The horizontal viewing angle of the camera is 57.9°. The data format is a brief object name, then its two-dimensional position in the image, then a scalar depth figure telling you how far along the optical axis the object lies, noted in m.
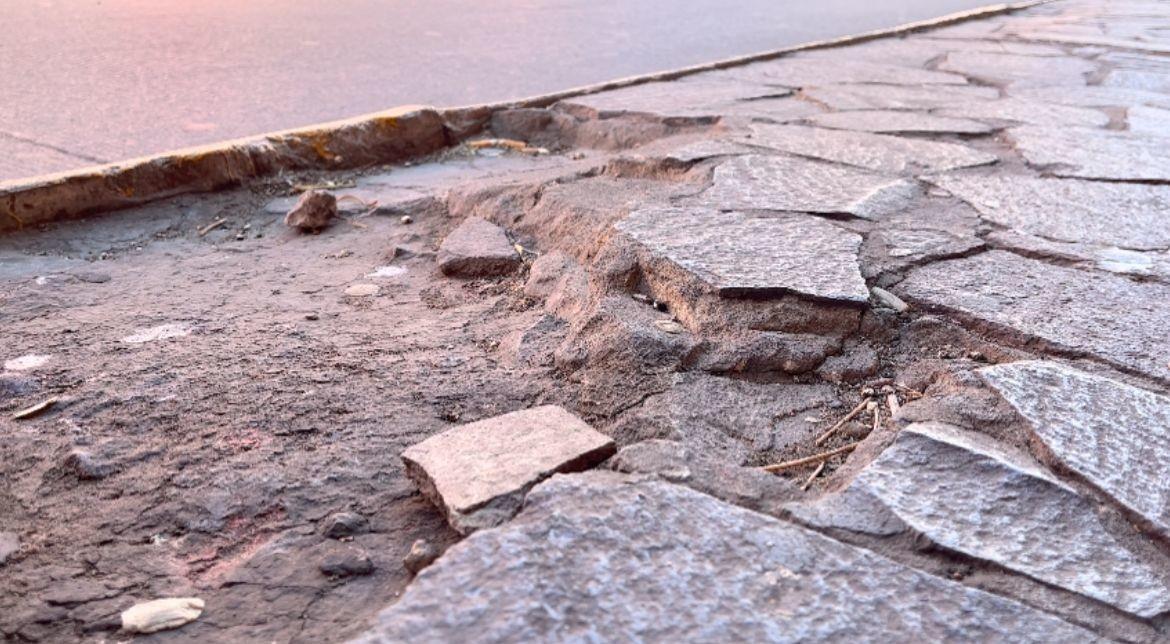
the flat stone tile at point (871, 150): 2.20
